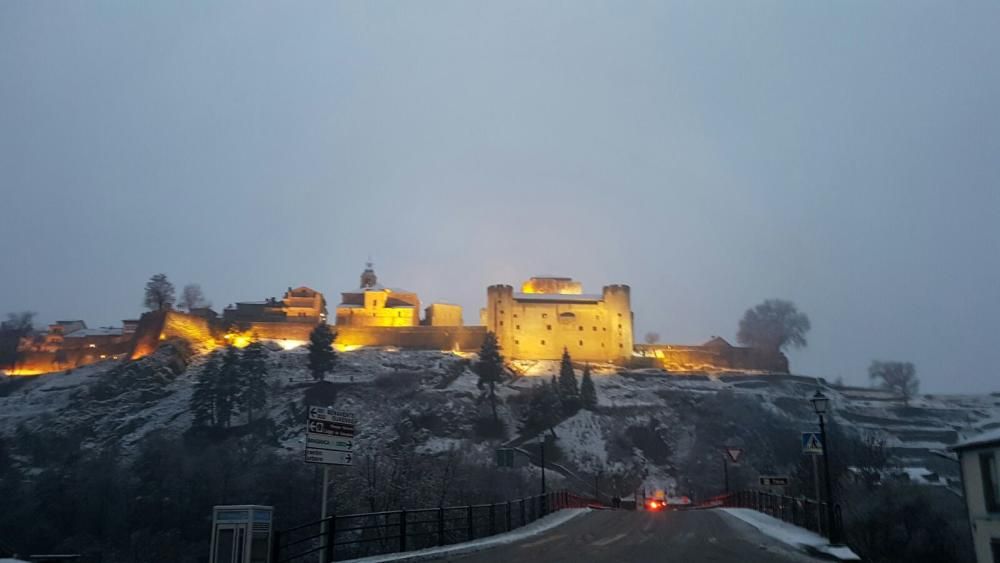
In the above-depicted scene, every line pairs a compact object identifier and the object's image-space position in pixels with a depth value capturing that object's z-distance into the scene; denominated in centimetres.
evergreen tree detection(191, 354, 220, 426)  8838
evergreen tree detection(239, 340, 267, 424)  9219
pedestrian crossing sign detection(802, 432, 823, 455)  2007
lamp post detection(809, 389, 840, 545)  1712
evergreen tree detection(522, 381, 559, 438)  9225
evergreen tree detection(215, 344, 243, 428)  8962
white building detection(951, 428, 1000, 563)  2266
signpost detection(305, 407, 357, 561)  1447
